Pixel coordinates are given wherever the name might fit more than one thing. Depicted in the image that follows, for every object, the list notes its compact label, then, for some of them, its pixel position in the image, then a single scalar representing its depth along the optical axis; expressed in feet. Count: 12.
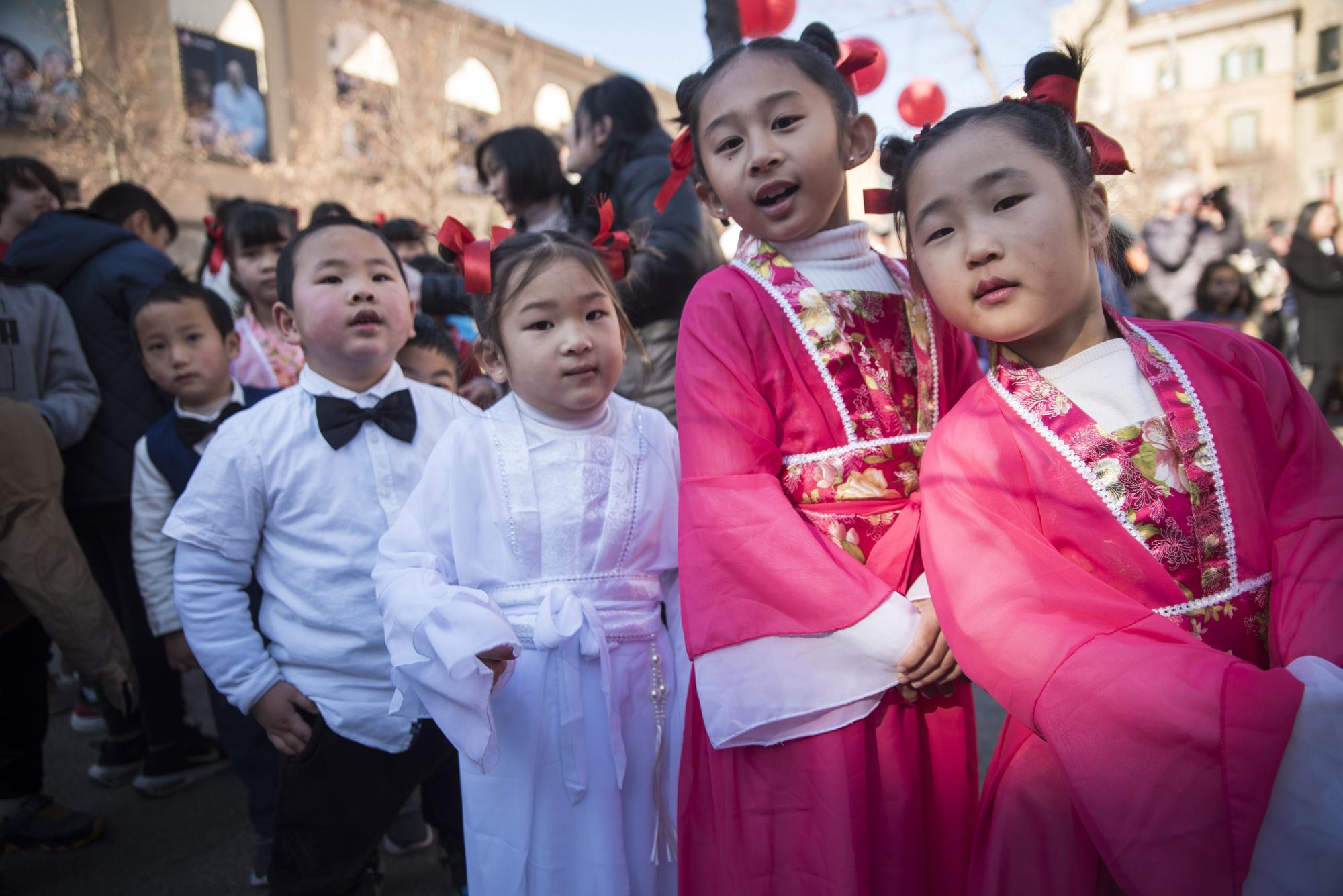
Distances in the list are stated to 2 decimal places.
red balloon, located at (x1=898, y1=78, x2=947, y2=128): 6.79
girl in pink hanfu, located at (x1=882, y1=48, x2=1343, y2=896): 3.44
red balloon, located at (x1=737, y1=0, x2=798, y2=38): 7.20
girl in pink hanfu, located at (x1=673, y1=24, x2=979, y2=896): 4.59
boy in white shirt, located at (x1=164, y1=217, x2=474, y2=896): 6.29
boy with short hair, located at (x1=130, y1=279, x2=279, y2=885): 7.88
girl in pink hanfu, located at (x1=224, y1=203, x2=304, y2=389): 10.69
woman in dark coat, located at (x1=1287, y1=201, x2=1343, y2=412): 22.21
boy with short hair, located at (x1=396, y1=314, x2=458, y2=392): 9.29
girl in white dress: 5.37
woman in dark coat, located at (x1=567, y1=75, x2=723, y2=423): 8.48
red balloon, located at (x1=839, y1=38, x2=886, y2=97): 6.45
